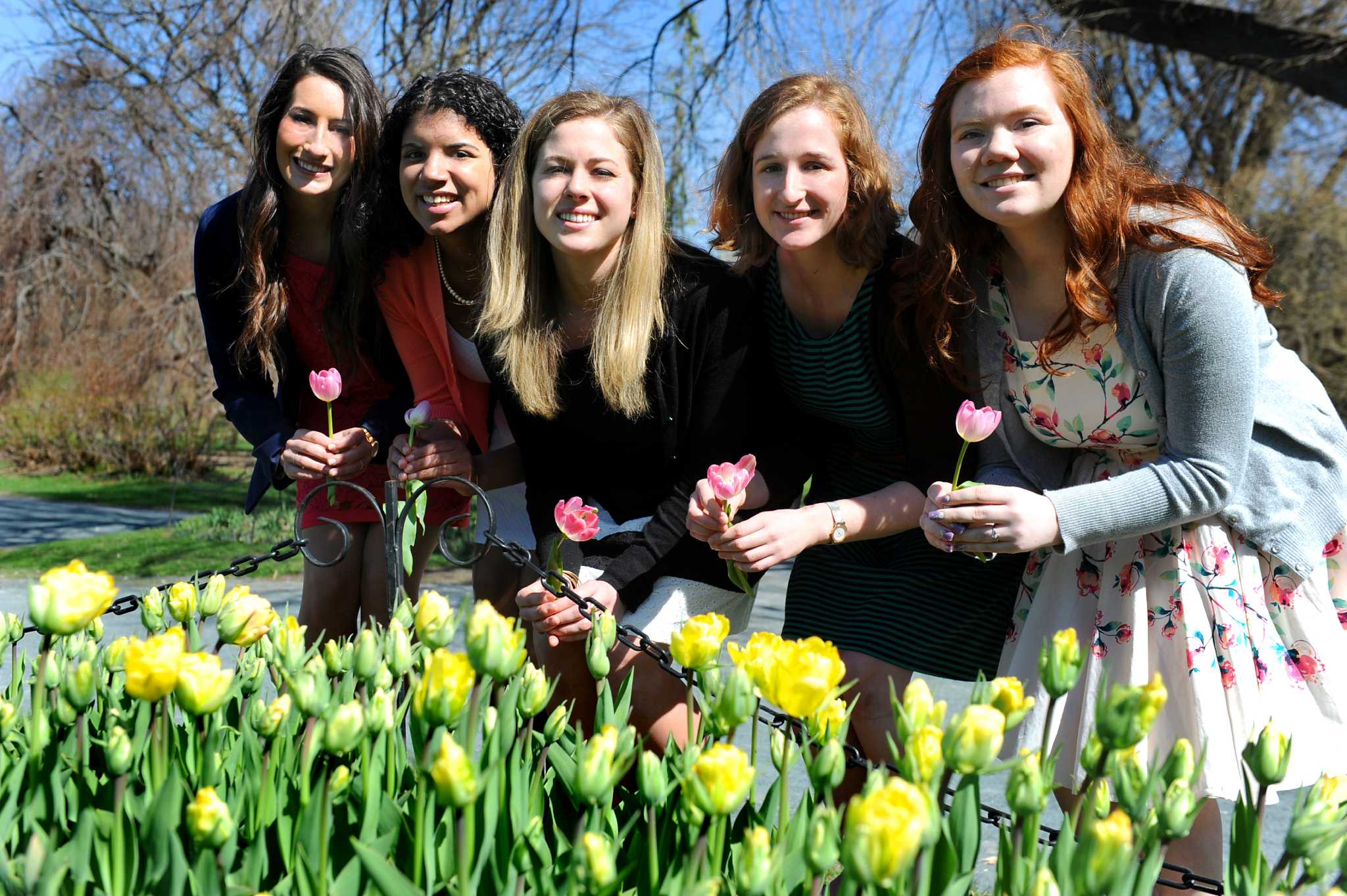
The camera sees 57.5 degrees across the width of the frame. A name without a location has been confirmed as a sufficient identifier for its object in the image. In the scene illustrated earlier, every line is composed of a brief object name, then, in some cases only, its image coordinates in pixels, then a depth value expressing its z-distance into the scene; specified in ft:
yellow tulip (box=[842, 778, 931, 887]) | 3.01
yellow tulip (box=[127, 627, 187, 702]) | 3.91
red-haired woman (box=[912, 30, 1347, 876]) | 5.99
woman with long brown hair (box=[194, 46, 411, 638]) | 8.52
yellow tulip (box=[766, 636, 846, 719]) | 3.84
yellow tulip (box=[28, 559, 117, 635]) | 4.19
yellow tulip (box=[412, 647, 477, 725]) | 3.76
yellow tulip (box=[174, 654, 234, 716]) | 3.91
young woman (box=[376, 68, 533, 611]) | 8.05
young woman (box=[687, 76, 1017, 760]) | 7.00
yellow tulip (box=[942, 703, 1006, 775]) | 3.44
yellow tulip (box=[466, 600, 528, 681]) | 3.87
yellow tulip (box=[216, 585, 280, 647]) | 4.90
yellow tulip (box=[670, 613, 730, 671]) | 4.31
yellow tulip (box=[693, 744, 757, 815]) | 3.43
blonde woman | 7.39
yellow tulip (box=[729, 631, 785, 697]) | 3.91
